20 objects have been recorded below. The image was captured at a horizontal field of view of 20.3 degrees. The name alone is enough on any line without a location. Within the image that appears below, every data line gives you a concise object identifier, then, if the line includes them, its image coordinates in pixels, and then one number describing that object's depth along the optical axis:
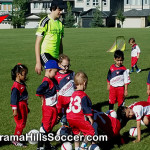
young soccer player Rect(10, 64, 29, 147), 7.38
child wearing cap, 7.23
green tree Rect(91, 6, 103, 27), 107.18
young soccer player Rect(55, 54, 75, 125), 9.25
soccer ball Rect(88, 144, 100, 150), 6.89
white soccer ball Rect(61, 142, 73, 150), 6.96
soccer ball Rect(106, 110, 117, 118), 8.48
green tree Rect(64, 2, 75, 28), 111.22
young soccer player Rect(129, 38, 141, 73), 19.70
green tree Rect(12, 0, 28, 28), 117.32
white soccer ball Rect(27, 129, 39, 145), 7.44
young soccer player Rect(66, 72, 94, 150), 6.92
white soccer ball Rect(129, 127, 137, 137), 8.33
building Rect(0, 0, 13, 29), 141.41
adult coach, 8.89
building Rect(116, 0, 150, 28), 116.23
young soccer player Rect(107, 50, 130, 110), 10.34
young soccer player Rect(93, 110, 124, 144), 7.86
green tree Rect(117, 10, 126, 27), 111.25
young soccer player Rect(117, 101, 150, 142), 8.03
